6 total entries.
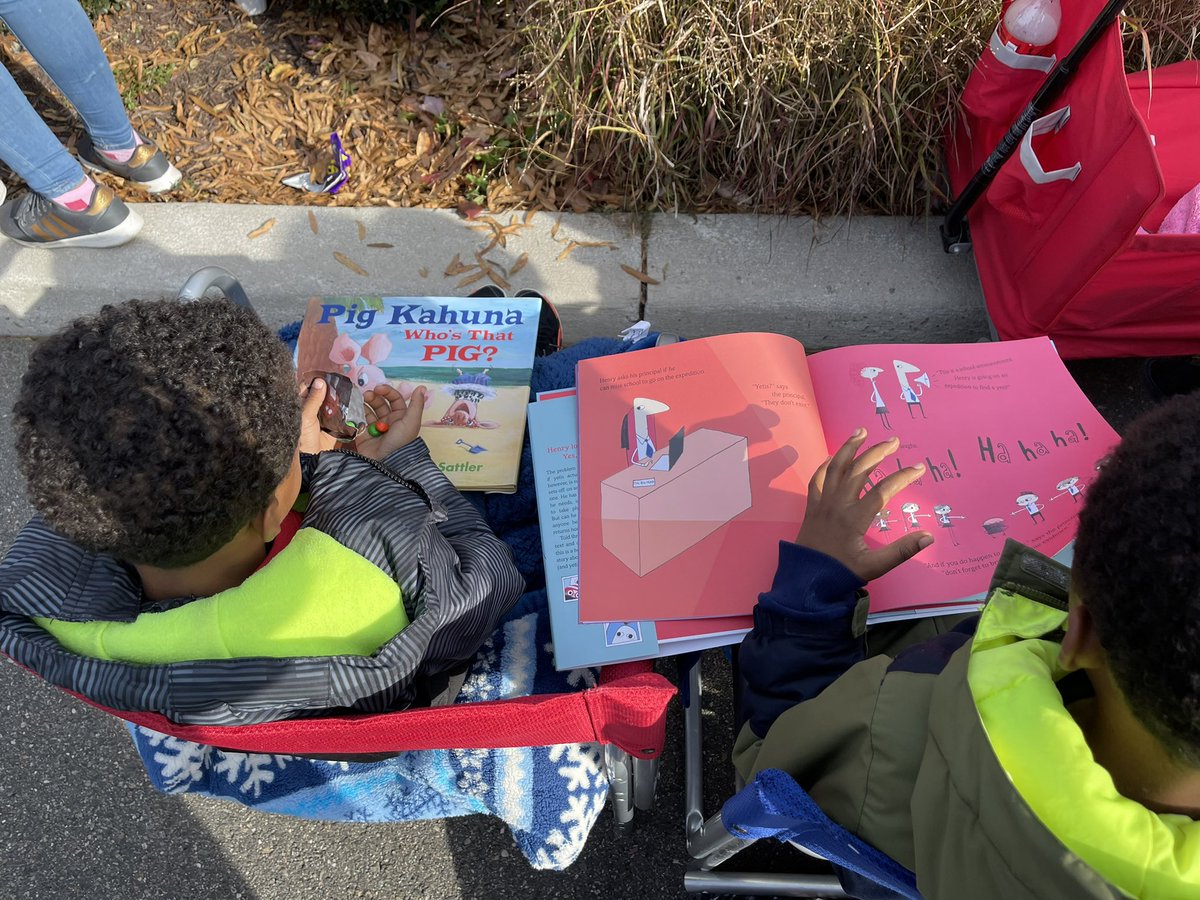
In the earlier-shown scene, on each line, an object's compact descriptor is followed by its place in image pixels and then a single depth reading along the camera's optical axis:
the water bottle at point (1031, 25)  1.73
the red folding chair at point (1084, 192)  1.55
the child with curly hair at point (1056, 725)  0.70
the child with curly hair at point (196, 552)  0.90
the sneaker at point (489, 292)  1.92
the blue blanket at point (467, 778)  1.23
